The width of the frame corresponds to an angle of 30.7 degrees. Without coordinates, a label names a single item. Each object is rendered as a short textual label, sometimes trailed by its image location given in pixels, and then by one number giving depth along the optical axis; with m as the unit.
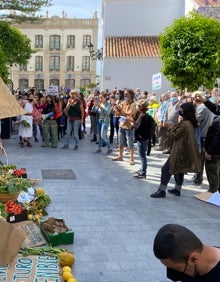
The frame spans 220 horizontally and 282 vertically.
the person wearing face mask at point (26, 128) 12.48
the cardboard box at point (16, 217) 5.47
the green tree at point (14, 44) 19.22
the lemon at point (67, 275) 4.17
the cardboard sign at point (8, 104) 5.14
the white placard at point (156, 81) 15.09
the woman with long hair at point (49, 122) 12.59
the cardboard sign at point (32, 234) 5.08
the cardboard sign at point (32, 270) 4.16
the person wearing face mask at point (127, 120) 9.95
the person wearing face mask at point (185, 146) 7.17
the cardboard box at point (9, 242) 2.81
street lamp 27.23
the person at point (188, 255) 1.99
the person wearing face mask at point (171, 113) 10.61
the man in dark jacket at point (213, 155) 6.99
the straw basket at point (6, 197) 5.78
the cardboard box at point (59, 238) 5.10
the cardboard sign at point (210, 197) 7.31
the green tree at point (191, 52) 14.14
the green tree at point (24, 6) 18.48
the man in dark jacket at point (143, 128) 8.51
